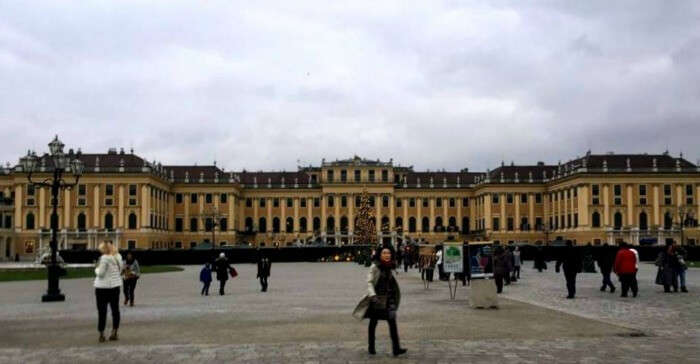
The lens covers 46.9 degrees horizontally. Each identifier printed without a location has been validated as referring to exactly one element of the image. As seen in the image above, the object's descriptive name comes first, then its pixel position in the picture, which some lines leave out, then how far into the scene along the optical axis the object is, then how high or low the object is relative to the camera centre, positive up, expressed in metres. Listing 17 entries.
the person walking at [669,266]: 25.42 -1.16
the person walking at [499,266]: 26.12 -1.13
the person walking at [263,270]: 27.91 -1.22
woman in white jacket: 14.09 -0.84
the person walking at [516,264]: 33.28 -1.39
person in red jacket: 23.09 -1.07
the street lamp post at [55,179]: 24.11 +1.89
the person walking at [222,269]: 26.45 -1.11
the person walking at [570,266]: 23.20 -1.02
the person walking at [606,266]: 25.29 -1.15
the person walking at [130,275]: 21.22 -1.01
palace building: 95.56 +4.01
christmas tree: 68.69 +0.74
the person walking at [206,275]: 26.05 -1.29
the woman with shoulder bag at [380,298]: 12.09 -0.97
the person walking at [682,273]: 25.55 -1.38
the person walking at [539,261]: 44.03 -1.63
